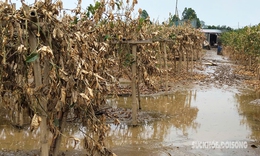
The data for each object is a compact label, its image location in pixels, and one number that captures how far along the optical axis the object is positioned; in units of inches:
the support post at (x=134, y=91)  277.7
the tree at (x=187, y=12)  2208.2
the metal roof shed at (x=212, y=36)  1594.4
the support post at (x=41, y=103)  128.1
